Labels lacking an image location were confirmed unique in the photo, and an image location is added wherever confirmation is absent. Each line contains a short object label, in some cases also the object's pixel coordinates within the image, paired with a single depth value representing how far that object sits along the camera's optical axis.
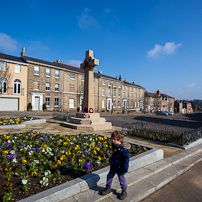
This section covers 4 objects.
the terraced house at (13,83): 24.20
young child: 2.97
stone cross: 11.42
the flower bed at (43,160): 3.03
